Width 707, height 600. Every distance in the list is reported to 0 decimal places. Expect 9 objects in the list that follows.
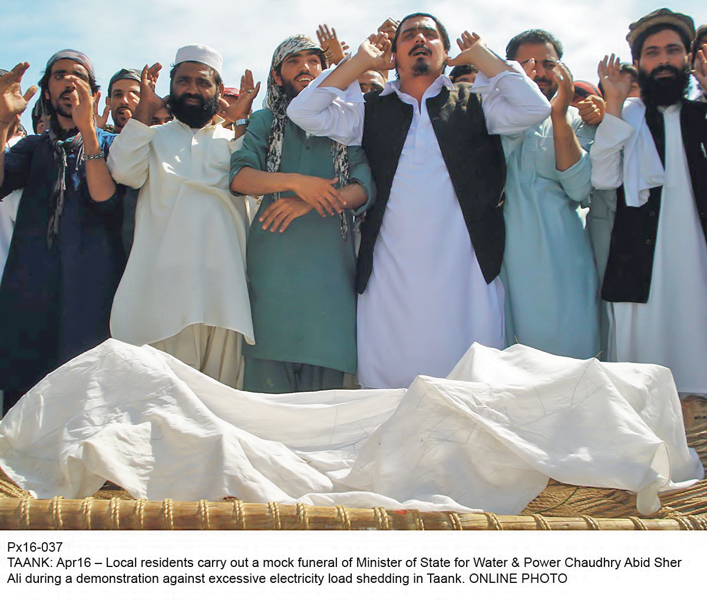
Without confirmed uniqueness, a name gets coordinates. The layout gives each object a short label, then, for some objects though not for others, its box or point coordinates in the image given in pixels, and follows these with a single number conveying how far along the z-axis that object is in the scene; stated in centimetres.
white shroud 230
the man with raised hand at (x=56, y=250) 371
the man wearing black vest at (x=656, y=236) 365
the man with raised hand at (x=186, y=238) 367
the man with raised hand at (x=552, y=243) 368
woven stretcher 194
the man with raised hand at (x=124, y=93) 459
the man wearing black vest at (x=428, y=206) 365
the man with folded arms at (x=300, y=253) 361
